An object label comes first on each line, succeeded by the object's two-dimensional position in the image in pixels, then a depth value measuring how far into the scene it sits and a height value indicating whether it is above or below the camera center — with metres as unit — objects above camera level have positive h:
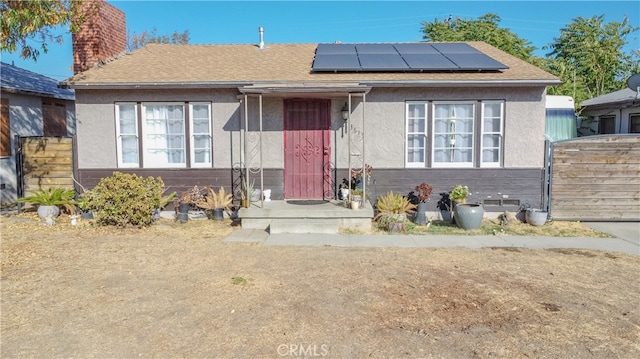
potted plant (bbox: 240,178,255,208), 9.84 -0.78
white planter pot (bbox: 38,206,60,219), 10.03 -1.21
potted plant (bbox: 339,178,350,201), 10.29 -0.72
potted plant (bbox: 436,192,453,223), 10.47 -1.12
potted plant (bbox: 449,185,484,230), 9.45 -1.18
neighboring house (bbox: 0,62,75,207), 12.30 +1.41
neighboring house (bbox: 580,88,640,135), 13.12 +1.47
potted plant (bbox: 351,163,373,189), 10.28 -0.40
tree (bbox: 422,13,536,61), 23.56 +7.13
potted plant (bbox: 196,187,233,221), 10.29 -1.04
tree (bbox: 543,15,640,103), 23.81 +5.58
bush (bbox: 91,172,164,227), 9.40 -0.92
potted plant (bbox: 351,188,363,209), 9.48 -0.86
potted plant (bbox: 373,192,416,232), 9.39 -1.16
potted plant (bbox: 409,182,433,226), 10.02 -0.96
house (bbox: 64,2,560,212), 10.34 +0.63
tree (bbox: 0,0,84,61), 8.27 +2.71
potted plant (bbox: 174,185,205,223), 10.26 -1.01
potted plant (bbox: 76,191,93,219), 9.85 -1.04
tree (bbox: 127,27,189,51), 35.69 +10.00
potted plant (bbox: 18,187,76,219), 10.14 -0.99
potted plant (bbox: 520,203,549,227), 9.92 -1.30
